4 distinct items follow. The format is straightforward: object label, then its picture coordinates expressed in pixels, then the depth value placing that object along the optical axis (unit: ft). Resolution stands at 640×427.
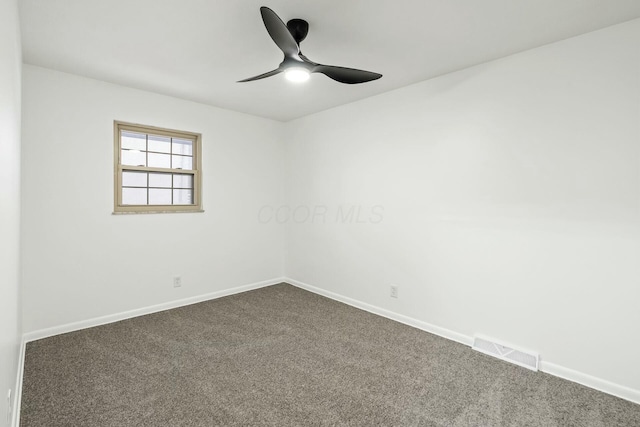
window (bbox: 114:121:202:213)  11.73
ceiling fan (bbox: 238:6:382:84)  6.17
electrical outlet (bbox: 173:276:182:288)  12.88
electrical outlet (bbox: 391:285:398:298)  11.87
